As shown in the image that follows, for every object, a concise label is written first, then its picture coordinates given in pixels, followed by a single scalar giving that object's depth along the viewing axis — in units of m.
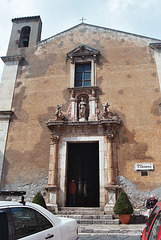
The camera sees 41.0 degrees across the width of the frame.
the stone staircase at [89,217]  7.38
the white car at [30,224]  2.47
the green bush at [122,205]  8.12
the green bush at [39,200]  8.53
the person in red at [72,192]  10.38
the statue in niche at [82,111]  10.84
